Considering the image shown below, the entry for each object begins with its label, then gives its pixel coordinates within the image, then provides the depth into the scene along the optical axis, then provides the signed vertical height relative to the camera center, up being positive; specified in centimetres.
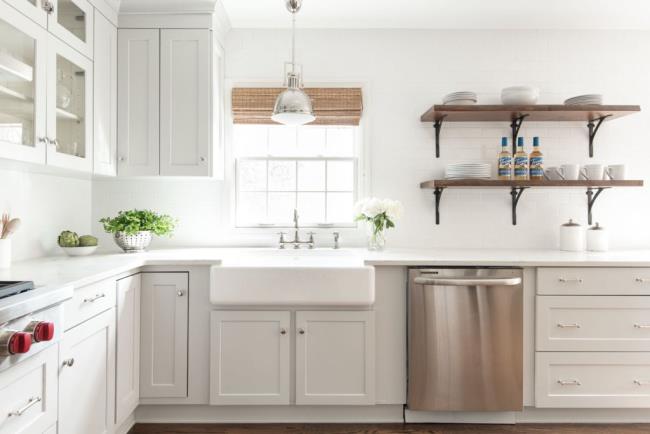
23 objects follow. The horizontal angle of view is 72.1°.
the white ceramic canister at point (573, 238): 294 -14
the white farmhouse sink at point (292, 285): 231 -36
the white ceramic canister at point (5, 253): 205 -18
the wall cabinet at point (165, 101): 273 +70
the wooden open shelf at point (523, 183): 279 +21
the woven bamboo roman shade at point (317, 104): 305 +76
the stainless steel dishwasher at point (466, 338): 240 -66
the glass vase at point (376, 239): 290 -15
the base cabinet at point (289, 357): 242 -77
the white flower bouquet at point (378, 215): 284 +1
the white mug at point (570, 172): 286 +29
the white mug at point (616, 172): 286 +29
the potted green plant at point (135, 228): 270 -8
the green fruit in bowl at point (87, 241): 258 -16
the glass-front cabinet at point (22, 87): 179 +54
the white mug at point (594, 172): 285 +29
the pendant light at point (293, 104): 225 +57
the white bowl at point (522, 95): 284 +78
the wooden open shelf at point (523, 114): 279 +67
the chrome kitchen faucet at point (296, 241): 298 -17
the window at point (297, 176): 318 +28
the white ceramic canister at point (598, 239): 293 -14
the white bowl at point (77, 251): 254 -21
